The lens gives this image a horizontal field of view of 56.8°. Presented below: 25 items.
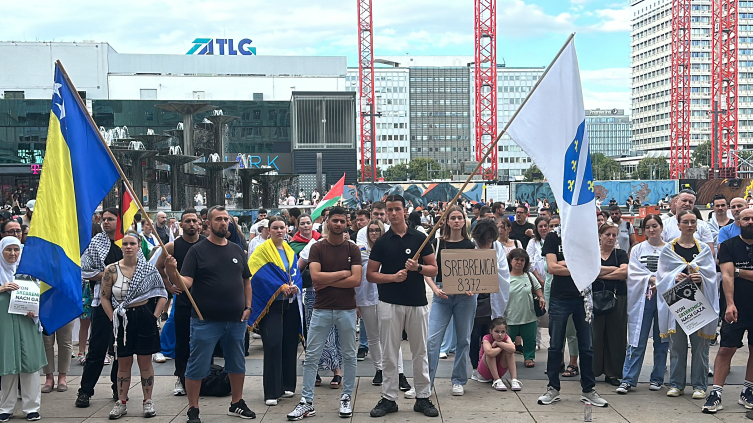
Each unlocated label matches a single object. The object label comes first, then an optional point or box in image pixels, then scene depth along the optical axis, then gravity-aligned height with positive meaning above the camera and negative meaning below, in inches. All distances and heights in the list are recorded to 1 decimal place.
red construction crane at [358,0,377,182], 3629.4 +794.5
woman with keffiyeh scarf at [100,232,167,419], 257.1 -45.9
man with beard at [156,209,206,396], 280.1 -45.9
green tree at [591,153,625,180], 5064.0 +127.5
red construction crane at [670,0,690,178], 3319.4 +254.8
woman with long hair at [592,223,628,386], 296.7 -57.6
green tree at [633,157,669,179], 4832.7 +121.2
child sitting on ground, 299.6 -73.1
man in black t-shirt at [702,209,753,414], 262.2 -44.3
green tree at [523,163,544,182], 2360.9 +37.0
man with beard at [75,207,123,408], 272.7 -59.3
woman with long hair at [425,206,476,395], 283.4 -52.0
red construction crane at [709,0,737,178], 2728.3 +468.6
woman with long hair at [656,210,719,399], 273.3 -41.1
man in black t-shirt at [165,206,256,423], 248.7 -38.5
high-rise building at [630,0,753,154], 5999.0 +1024.1
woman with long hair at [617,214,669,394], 288.0 -53.4
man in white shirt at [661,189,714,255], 326.6 -20.5
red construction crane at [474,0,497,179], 3267.7 +670.8
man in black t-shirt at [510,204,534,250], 422.9 -25.6
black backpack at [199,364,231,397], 289.3 -81.8
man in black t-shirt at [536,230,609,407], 266.7 -54.2
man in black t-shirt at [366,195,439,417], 260.5 -44.5
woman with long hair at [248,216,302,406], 275.3 -42.4
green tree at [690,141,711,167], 4869.6 +207.8
